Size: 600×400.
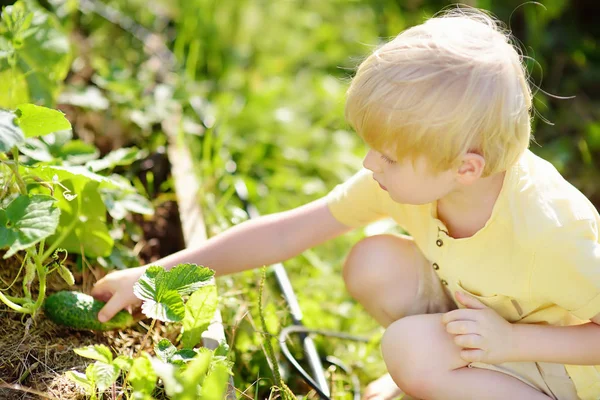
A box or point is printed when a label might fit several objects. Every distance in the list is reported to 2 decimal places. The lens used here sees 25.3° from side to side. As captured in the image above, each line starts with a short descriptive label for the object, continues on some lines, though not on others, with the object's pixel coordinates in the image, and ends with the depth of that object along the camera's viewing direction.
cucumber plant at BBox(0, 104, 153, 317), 1.29
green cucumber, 1.44
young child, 1.31
